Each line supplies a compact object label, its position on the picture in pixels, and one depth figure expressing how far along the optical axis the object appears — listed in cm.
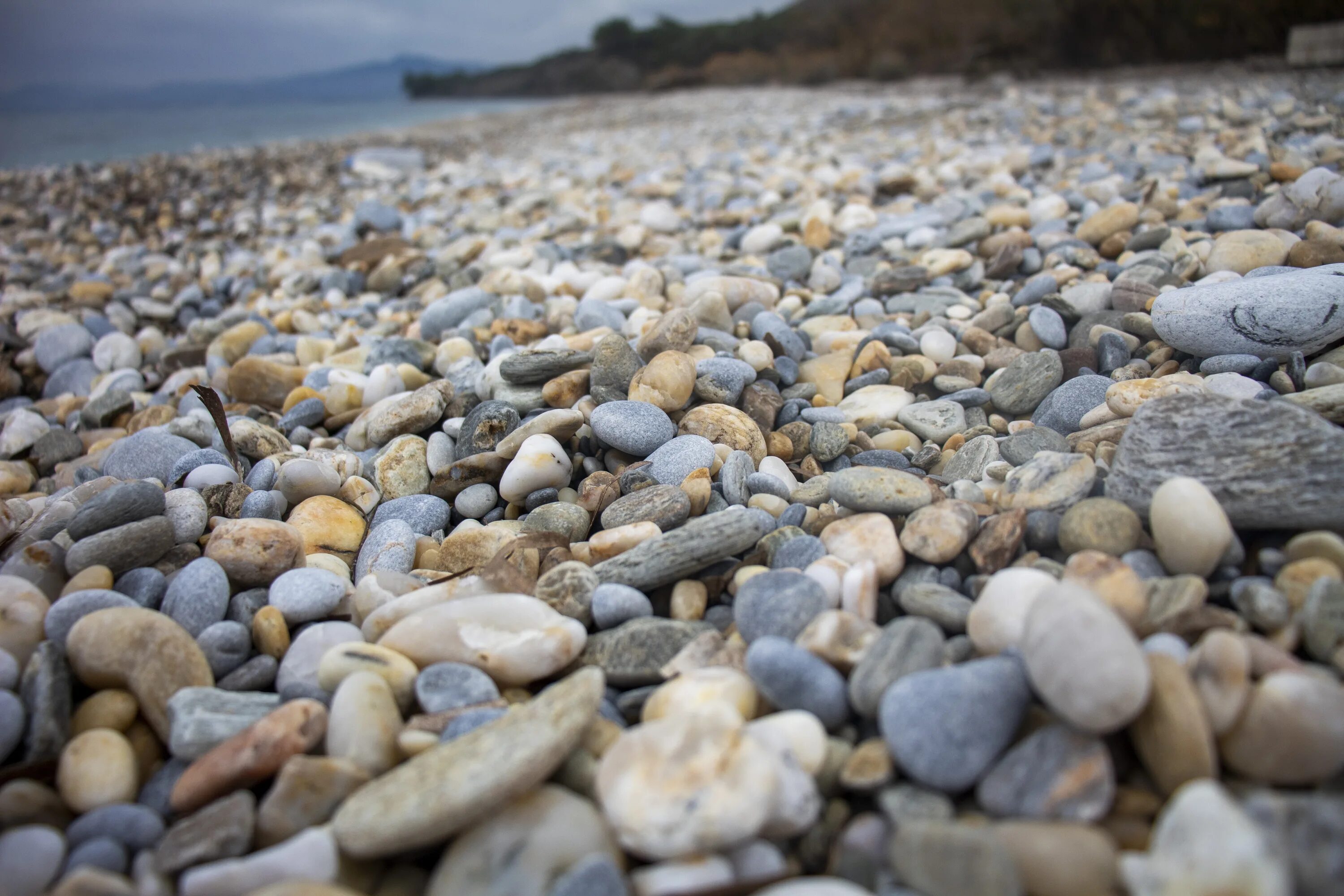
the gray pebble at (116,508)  42
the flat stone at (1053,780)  28
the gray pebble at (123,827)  31
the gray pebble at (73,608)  37
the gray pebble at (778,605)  36
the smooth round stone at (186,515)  45
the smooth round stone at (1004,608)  33
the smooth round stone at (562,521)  46
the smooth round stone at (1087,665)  28
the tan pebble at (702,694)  33
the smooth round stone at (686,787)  28
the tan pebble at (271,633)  39
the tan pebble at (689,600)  40
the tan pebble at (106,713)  35
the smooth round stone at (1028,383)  53
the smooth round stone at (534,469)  48
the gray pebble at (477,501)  49
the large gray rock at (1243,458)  35
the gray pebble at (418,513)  49
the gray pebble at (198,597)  40
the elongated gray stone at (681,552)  40
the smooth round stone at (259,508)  47
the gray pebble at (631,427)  50
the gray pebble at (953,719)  30
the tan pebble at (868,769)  30
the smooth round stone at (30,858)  29
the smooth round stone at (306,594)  41
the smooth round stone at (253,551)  42
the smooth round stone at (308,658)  37
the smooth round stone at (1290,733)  27
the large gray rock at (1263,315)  46
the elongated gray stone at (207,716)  34
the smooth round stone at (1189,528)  34
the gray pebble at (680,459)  48
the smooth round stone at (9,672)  35
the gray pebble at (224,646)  38
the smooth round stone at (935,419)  52
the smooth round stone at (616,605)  39
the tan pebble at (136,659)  35
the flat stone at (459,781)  29
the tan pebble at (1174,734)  28
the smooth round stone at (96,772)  32
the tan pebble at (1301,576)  33
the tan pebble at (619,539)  43
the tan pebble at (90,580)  39
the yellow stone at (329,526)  47
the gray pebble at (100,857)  30
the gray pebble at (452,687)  35
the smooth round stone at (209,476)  49
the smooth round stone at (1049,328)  58
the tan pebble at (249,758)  32
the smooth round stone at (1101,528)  37
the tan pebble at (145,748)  34
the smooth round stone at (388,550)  45
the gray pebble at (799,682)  33
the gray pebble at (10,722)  33
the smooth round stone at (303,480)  49
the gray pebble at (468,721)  33
